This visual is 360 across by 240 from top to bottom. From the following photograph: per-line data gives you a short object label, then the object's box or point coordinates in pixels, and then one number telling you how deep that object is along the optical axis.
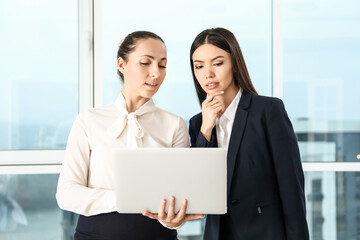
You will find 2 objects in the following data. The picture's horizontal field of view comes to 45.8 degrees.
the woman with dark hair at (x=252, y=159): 1.75
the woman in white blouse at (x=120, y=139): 1.58
